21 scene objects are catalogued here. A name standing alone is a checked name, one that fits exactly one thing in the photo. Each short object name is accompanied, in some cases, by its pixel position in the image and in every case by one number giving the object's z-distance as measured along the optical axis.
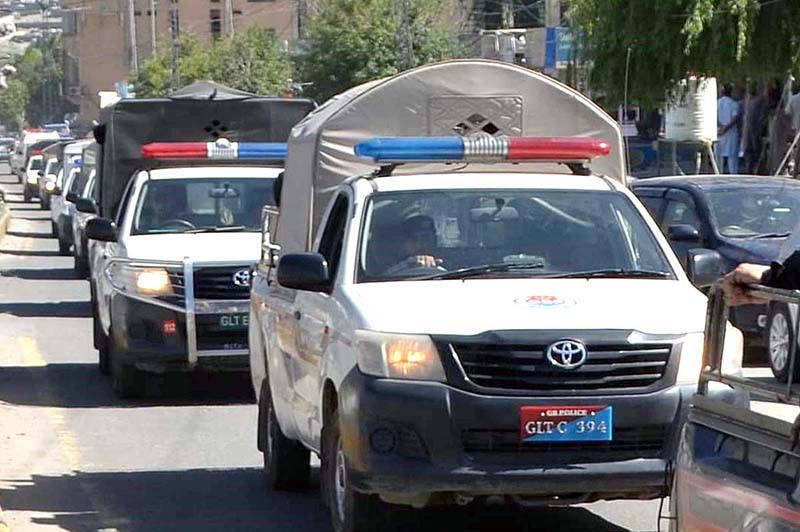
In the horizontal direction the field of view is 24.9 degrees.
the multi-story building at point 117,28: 107.19
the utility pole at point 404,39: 42.47
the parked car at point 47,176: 51.33
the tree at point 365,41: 46.94
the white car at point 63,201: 35.66
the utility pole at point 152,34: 80.76
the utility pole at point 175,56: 62.44
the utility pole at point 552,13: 43.84
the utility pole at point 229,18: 72.22
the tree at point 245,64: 60.12
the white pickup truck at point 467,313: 8.00
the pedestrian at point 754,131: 28.36
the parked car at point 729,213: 15.59
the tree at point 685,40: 22.86
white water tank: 26.55
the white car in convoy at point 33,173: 63.72
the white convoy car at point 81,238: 28.97
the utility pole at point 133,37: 80.19
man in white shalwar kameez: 29.22
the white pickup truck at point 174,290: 14.73
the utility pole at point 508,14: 50.72
